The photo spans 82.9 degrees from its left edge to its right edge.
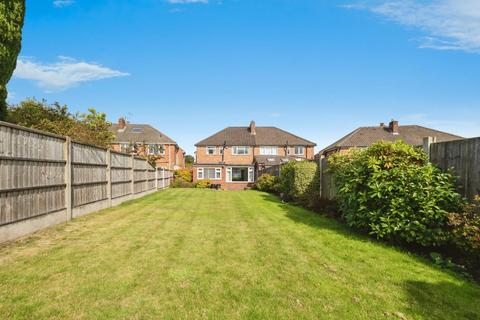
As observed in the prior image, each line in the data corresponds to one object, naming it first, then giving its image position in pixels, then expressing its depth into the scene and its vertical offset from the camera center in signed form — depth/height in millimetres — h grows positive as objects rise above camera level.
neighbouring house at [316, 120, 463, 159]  37384 +2710
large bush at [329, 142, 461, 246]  5477 -907
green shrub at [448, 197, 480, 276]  4621 -1349
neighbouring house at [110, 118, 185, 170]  40506 +1554
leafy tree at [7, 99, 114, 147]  17212 +1945
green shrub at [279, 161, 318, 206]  13320 -1511
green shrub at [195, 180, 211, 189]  33156 -4247
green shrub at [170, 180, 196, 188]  29969 -3936
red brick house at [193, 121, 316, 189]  37781 -336
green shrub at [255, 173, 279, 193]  23616 -2989
